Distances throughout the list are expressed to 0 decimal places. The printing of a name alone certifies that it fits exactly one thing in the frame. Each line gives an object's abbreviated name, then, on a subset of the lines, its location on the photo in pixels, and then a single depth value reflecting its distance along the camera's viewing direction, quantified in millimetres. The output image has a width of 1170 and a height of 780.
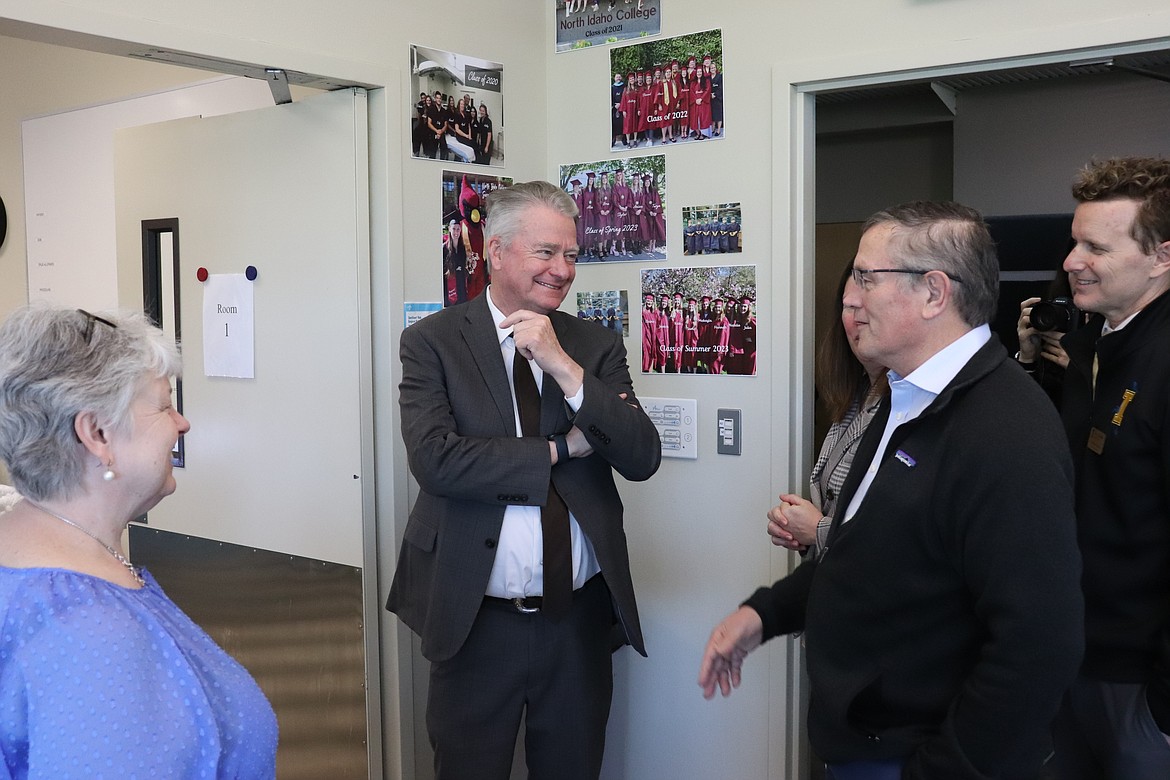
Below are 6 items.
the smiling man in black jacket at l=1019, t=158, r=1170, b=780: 1840
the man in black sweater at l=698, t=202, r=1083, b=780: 1328
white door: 2650
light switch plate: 2857
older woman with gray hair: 1112
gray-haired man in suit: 2098
